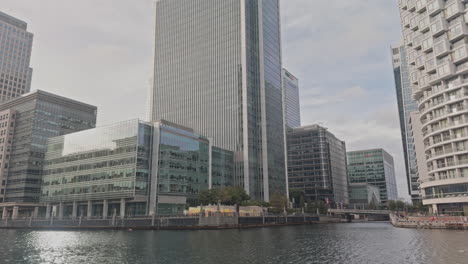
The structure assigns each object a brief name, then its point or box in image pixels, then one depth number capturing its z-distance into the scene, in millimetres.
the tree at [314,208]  188650
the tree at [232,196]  130250
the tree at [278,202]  155975
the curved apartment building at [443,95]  105562
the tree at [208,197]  131000
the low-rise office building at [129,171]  134125
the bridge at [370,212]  181750
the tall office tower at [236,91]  174875
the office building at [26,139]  176125
